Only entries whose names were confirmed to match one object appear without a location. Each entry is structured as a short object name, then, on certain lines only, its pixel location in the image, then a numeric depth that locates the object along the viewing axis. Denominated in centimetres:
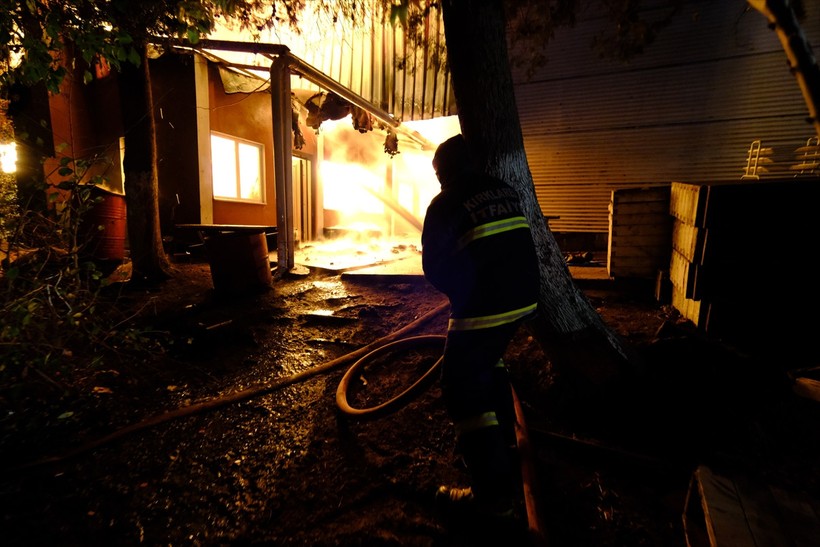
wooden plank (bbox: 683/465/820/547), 156
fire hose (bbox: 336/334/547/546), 185
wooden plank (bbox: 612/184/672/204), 455
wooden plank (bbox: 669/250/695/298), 333
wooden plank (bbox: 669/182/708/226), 315
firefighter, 193
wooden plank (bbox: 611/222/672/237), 460
